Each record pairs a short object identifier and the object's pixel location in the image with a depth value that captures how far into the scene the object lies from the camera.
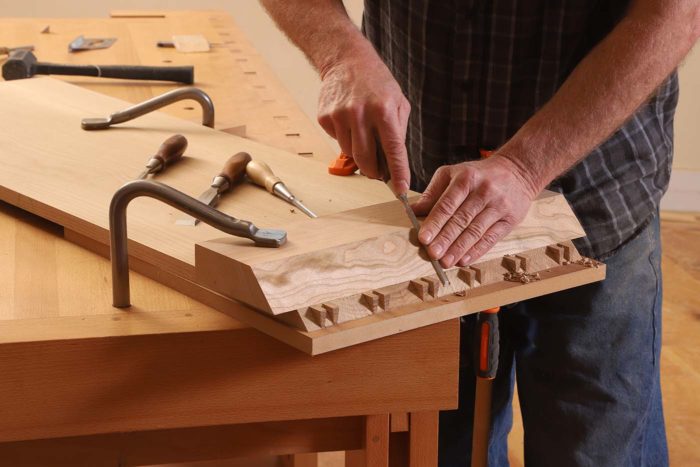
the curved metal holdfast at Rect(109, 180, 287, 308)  2.40
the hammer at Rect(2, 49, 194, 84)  3.51
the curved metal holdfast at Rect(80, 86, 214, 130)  2.97
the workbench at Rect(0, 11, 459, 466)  2.38
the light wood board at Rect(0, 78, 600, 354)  2.49
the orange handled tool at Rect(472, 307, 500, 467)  2.82
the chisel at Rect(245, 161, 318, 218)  2.69
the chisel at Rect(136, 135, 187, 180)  2.77
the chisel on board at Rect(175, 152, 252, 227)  2.65
